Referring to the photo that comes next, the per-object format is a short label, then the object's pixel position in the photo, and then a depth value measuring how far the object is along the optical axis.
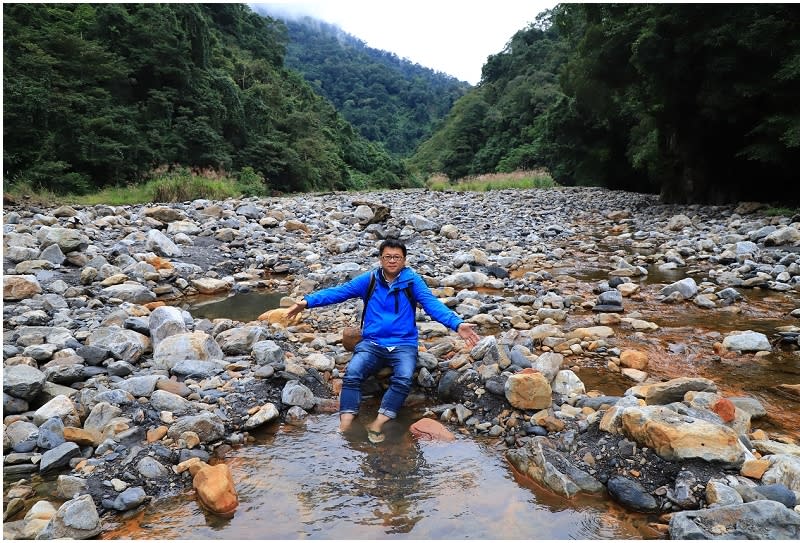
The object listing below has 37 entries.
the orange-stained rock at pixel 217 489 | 2.68
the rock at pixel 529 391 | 3.56
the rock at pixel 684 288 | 6.51
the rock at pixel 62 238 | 7.48
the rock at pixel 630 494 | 2.62
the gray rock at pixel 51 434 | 3.04
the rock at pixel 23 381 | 3.41
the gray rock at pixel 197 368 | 4.06
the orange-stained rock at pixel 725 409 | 3.18
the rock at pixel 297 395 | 3.84
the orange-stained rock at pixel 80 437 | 3.09
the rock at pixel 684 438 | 2.71
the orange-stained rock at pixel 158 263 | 7.86
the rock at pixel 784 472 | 2.56
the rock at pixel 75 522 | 2.38
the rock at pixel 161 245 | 8.52
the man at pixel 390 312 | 4.04
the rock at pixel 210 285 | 7.56
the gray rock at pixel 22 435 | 3.03
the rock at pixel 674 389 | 3.43
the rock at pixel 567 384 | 3.80
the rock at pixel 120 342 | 4.27
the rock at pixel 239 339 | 4.63
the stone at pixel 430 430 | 3.47
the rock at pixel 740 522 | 2.23
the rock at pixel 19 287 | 5.70
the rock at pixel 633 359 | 4.44
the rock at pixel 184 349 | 4.20
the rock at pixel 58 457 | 2.91
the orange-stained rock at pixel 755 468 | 2.64
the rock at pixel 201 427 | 3.26
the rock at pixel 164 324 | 4.61
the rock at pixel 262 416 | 3.51
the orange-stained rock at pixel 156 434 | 3.21
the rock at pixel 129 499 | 2.66
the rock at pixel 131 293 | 6.39
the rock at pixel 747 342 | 4.68
